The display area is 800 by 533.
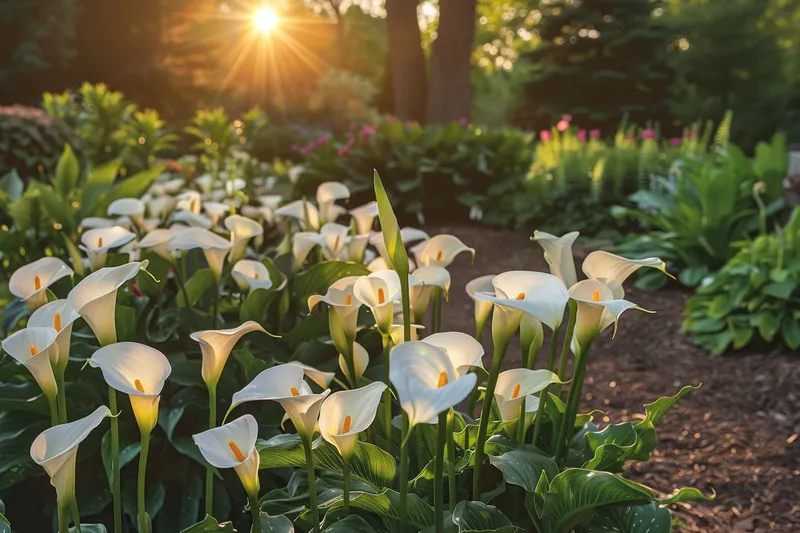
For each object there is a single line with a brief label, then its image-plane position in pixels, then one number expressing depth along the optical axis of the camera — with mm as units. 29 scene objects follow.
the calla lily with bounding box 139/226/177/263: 1956
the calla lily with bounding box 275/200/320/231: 2424
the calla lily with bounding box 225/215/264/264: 2104
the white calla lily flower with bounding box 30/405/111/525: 1093
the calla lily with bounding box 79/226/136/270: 1933
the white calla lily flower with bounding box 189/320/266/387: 1269
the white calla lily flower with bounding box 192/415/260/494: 1111
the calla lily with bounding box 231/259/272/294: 2020
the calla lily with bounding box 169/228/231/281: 1817
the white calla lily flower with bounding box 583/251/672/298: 1409
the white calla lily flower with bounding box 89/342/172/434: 1188
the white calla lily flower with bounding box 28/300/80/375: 1297
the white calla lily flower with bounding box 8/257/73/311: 1673
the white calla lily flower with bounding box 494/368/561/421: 1313
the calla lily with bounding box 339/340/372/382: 1614
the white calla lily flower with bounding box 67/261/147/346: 1281
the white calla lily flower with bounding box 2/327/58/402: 1215
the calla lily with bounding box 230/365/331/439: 1128
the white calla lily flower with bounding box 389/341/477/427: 864
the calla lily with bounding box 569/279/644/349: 1271
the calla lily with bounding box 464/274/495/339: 1520
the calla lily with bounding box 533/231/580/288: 1495
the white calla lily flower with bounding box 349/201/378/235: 2340
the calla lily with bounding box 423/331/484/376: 1207
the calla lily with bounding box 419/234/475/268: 1758
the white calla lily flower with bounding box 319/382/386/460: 1188
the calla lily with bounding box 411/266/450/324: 1585
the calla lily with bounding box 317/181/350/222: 2482
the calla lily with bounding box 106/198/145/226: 2387
